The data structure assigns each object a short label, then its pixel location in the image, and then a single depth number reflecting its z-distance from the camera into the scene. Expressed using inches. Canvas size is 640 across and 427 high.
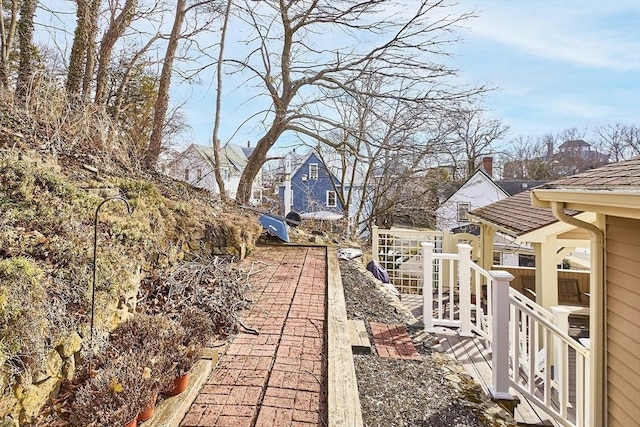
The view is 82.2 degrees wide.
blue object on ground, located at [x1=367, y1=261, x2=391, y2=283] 300.8
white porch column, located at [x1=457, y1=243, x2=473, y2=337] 183.3
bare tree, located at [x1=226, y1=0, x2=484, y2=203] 337.4
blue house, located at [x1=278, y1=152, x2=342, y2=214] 885.6
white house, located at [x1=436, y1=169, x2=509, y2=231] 760.3
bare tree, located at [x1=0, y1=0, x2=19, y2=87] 189.9
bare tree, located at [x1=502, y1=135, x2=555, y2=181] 1143.0
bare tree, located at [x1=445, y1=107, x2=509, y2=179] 370.8
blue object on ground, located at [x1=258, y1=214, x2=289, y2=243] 288.7
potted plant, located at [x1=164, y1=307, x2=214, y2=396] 82.9
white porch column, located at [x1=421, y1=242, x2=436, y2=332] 186.9
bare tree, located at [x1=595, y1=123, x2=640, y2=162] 1115.3
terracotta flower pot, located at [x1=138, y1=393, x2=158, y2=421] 73.4
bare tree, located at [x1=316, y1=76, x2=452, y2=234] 386.3
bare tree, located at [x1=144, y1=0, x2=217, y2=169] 299.7
